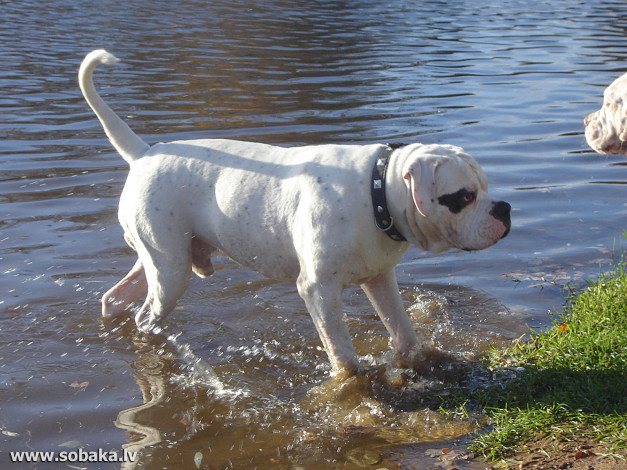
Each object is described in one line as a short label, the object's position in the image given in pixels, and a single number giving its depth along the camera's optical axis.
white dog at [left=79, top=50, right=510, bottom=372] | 4.34
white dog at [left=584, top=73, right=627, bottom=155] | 4.77
